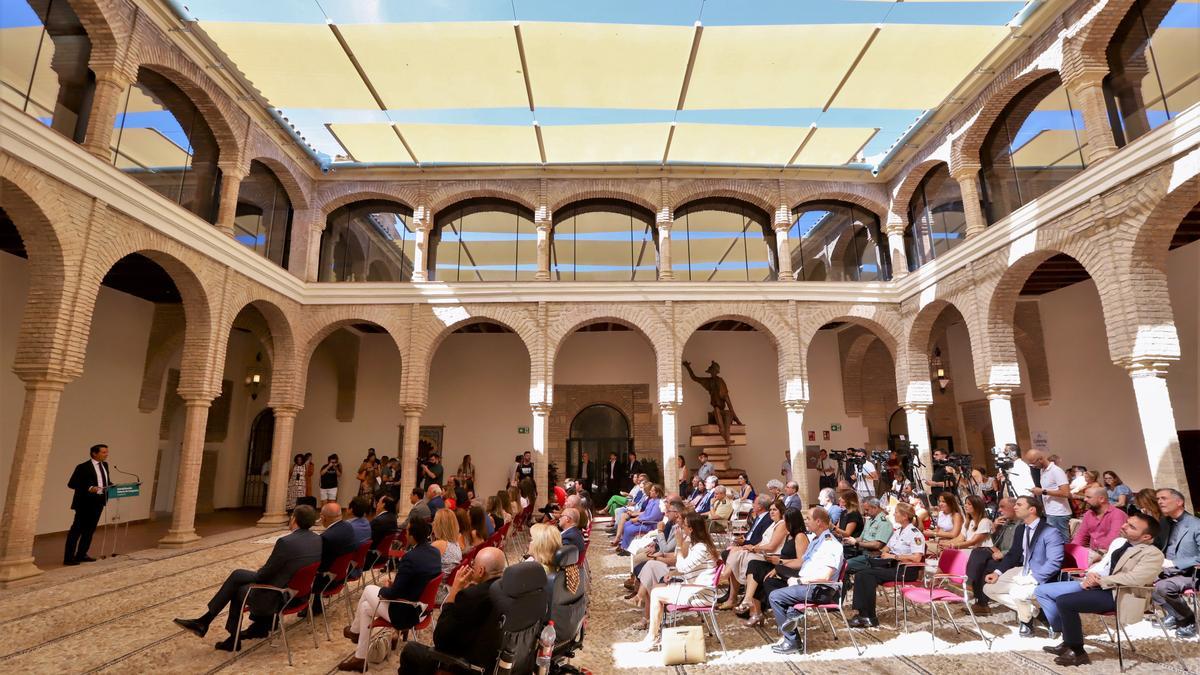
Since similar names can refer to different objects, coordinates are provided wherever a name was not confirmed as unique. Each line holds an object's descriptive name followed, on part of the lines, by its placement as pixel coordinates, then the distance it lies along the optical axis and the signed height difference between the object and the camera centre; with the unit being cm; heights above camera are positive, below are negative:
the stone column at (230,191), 981 +445
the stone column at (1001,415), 927 +46
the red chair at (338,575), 467 -97
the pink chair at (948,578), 429 -107
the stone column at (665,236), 1228 +446
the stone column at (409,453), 1130 +0
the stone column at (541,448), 1126 +6
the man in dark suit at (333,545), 467 -72
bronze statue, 1332 +111
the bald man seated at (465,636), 303 -95
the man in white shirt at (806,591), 432 -106
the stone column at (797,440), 1139 +14
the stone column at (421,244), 1221 +436
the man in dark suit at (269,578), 419 -88
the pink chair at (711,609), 428 -115
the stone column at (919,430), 1137 +30
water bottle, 330 -109
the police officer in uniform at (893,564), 491 -102
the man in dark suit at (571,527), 477 -65
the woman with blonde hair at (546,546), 368 -59
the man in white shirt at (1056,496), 702 -62
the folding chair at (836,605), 427 -114
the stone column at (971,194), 1006 +433
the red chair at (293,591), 416 -97
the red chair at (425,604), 392 -101
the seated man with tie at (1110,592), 385 -101
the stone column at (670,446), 1127 +5
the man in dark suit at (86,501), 718 -54
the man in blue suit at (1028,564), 432 -91
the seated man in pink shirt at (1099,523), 538 -76
